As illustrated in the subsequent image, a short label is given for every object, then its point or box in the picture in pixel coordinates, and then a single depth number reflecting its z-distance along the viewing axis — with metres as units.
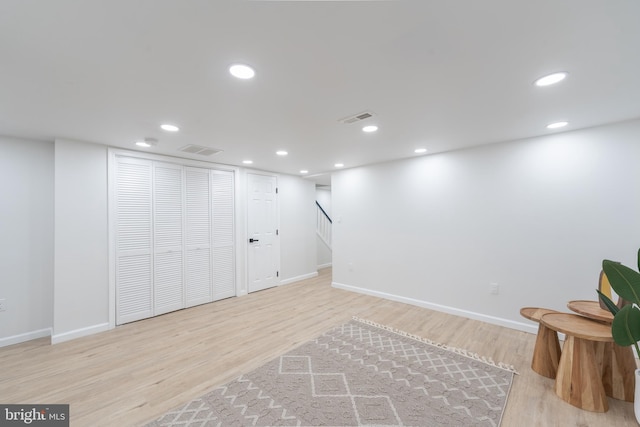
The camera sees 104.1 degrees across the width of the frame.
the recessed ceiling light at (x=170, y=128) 2.59
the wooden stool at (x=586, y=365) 1.80
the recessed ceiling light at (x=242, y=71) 1.56
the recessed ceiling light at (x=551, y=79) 1.67
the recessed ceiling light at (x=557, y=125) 2.58
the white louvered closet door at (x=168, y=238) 3.69
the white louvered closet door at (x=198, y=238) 4.03
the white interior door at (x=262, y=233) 4.83
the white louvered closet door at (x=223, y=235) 4.36
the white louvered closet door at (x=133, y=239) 3.36
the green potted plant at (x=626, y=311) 1.58
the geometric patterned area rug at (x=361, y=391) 1.73
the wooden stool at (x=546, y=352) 2.18
